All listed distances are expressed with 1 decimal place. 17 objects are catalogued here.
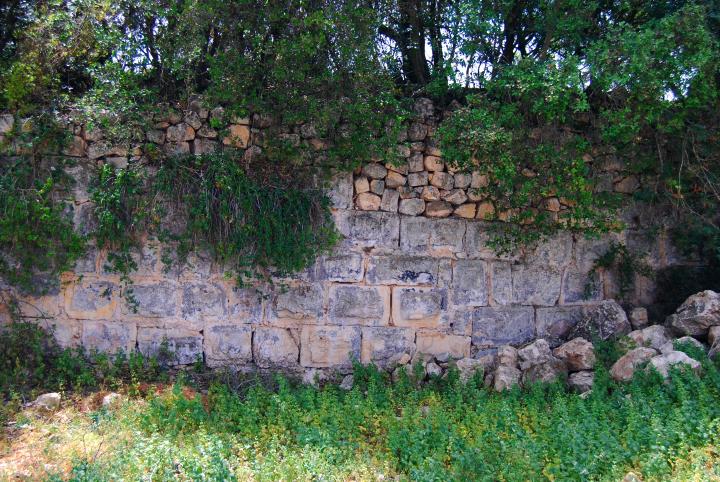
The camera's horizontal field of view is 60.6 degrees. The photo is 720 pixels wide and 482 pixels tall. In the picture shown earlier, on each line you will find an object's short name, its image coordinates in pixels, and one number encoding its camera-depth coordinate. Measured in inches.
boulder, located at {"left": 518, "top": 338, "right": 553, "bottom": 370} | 209.6
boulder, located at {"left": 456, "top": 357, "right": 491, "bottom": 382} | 213.0
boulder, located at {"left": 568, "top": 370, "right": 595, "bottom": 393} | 199.9
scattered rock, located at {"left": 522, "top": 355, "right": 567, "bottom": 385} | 205.5
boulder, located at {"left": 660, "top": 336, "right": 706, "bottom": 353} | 202.5
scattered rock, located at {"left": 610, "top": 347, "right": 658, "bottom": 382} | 195.6
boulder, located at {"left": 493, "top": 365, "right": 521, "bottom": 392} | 203.9
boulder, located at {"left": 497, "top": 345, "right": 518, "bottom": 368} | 213.5
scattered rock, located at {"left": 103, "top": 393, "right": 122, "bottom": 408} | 183.5
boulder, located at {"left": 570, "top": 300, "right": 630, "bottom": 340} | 228.5
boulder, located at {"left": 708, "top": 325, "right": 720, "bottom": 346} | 205.7
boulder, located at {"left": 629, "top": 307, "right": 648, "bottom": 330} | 233.9
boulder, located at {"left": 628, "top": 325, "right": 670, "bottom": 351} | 212.7
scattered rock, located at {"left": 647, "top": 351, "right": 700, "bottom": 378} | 185.9
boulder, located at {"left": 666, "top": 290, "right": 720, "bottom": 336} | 213.0
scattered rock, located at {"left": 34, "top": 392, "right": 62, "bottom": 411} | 180.9
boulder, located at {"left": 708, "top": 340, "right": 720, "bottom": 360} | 198.8
